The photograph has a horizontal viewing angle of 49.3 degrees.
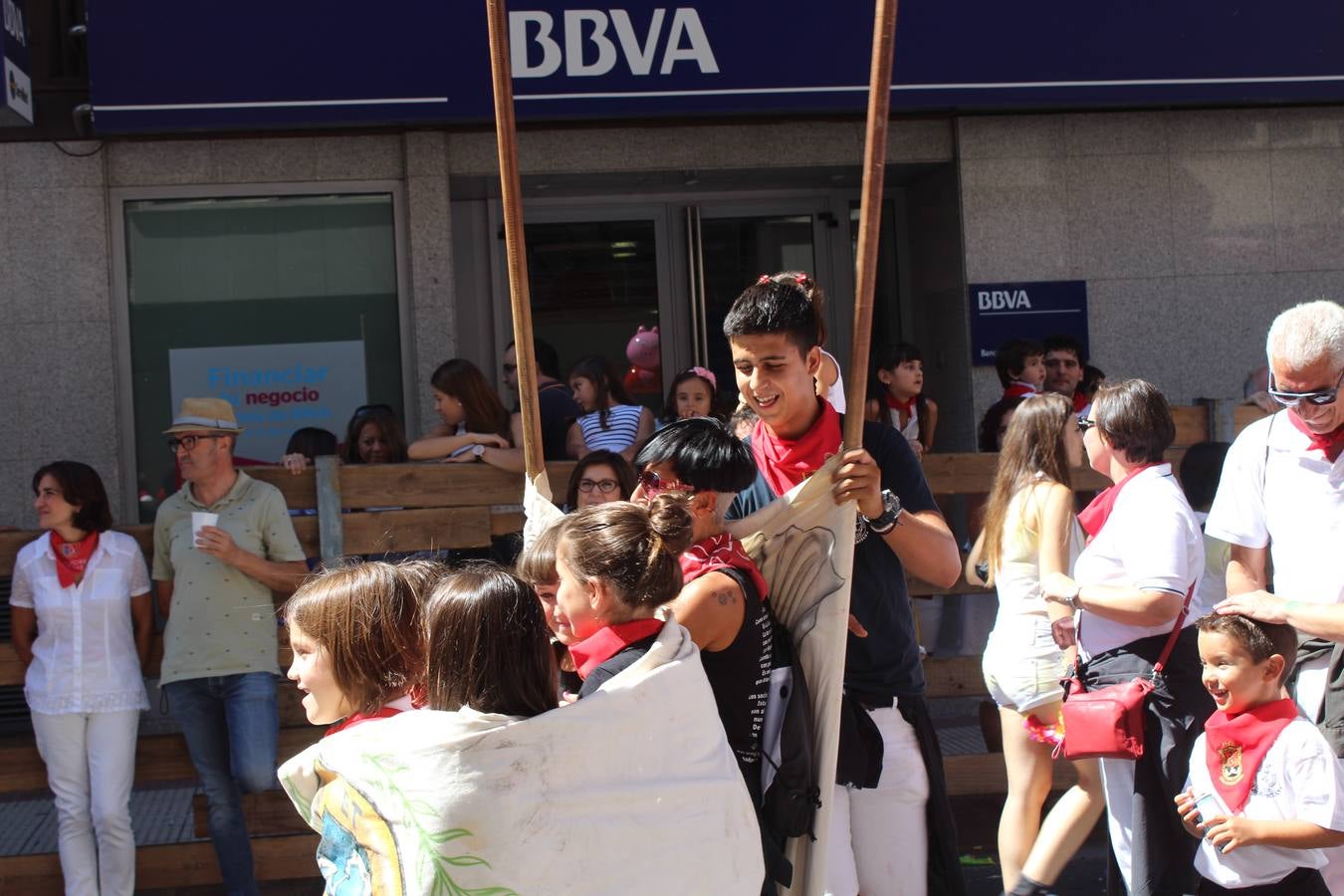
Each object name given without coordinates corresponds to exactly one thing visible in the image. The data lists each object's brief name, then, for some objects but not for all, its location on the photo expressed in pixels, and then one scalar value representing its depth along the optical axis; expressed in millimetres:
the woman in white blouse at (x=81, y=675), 5078
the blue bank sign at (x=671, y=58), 7309
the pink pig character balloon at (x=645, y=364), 8984
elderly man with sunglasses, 3676
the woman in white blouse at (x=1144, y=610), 4148
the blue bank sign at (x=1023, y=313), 8422
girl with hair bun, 2566
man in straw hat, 5070
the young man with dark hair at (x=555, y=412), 6551
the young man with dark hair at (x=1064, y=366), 7473
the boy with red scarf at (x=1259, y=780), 3605
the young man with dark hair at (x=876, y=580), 3141
